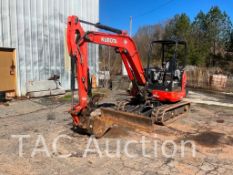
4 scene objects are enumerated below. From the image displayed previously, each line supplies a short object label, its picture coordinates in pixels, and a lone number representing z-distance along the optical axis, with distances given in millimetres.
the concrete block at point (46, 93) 8021
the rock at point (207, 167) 3295
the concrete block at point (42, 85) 8105
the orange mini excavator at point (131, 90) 4282
